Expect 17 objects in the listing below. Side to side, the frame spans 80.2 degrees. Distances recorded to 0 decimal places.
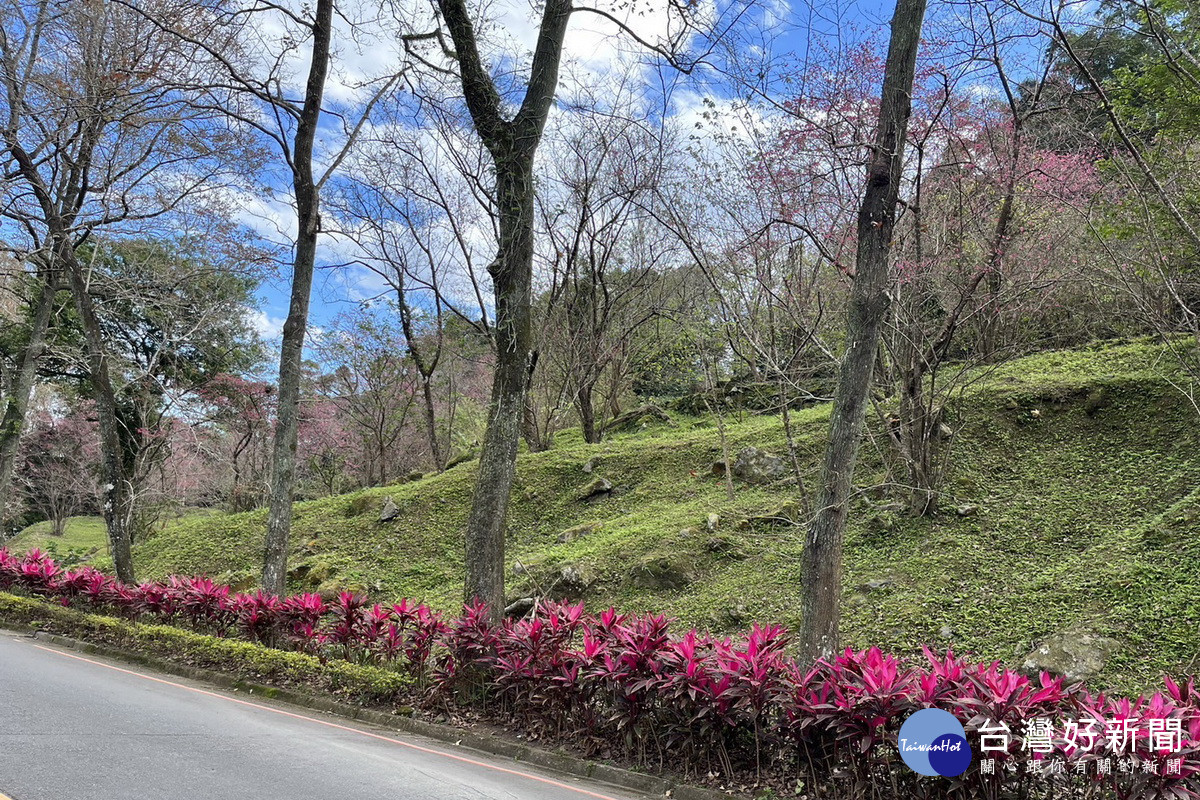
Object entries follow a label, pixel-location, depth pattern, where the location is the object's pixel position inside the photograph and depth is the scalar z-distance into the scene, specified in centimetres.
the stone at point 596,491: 1364
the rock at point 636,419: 1927
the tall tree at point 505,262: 700
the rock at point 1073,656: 560
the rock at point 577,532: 1199
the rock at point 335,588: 1177
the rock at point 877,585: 774
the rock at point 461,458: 1968
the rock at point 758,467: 1182
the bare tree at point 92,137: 997
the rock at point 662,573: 939
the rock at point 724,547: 966
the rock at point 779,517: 1011
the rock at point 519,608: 951
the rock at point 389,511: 1457
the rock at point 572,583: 969
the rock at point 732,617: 800
